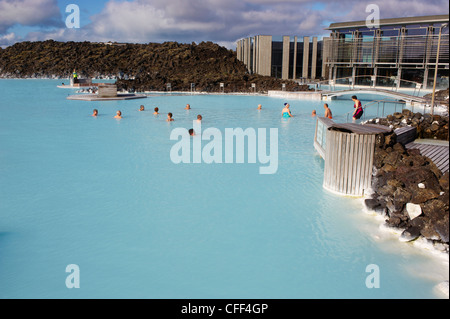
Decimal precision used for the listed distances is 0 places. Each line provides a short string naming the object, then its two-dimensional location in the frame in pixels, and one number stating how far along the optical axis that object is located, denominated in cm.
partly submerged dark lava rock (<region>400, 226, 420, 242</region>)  520
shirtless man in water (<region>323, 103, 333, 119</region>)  1477
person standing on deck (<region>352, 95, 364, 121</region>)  1300
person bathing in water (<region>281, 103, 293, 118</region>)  1830
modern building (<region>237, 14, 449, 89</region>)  3238
